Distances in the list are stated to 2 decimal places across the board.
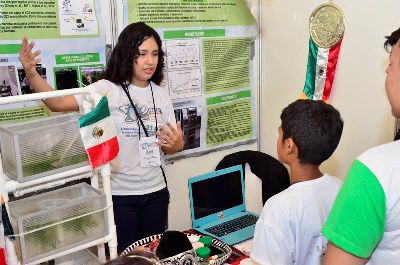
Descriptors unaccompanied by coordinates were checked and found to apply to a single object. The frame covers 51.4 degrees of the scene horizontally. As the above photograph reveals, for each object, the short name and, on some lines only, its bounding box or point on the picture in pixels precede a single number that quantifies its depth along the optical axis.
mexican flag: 1.25
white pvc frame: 1.16
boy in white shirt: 1.29
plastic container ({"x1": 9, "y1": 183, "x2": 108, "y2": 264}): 1.19
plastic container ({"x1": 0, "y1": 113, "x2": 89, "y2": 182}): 1.19
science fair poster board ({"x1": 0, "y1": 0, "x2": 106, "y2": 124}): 1.88
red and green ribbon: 2.46
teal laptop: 1.87
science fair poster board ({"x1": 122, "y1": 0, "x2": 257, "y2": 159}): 2.43
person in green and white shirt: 0.77
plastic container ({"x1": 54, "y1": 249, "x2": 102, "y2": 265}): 1.47
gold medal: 2.39
